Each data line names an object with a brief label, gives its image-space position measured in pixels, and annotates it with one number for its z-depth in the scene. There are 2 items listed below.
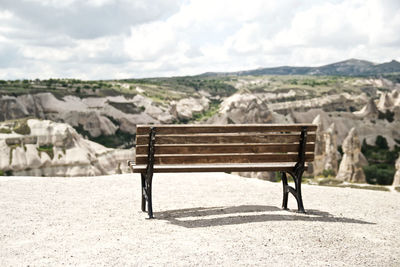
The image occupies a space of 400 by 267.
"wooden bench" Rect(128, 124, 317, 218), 7.15
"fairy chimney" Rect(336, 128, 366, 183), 50.16
